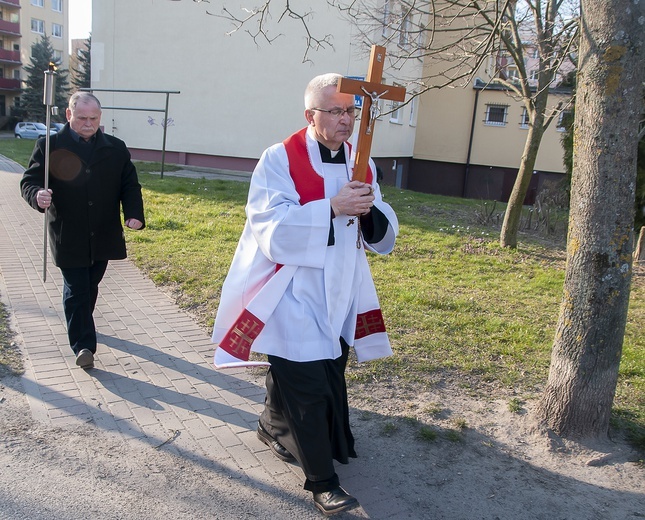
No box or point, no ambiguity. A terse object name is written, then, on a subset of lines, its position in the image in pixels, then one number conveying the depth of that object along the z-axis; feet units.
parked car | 134.82
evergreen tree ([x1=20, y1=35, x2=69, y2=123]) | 170.09
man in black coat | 14.62
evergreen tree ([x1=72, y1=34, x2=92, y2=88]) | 162.01
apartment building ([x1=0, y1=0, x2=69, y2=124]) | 189.47
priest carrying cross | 10.07
